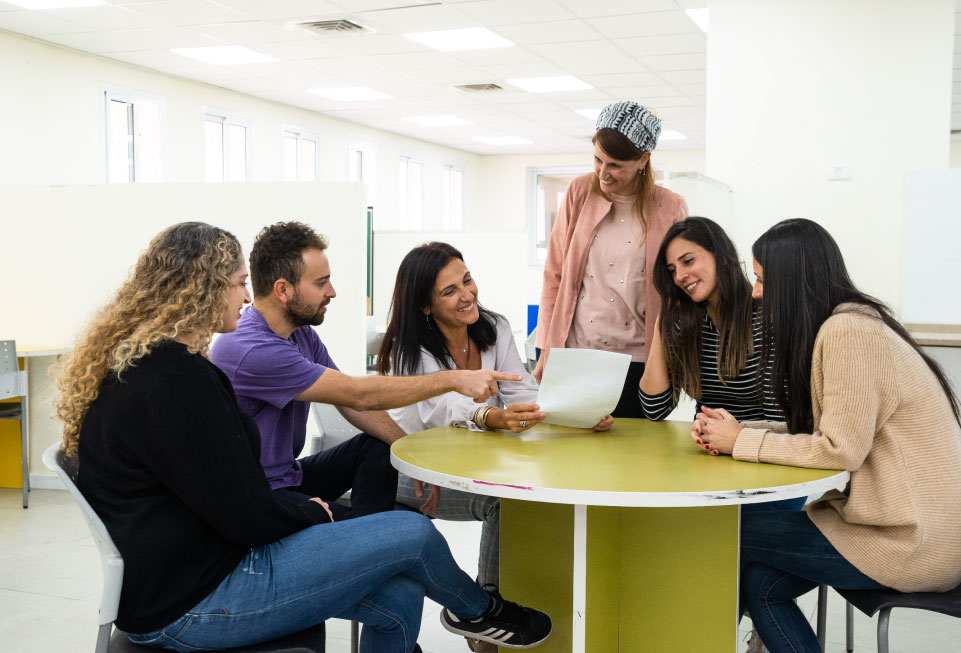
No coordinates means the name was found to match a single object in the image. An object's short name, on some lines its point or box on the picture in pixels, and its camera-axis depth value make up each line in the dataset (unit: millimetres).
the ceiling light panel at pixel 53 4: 5934
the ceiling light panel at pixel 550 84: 8391
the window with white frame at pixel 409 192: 12539
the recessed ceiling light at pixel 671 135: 11591
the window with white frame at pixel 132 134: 7941
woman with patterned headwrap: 2402
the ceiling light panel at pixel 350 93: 9086
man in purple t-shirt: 1930
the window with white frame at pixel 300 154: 10273
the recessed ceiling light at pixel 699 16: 6000
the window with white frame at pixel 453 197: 13625
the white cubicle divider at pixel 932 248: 4394
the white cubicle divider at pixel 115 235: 4266
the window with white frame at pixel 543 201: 14312
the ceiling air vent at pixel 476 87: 8773
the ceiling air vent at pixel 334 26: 6425
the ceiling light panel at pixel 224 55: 7367
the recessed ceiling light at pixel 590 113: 10109
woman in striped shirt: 2072
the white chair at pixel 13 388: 4250
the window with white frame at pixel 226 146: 9125
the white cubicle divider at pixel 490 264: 7004
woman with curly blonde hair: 1385
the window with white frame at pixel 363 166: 11430
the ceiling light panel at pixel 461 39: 6672
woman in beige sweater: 1590
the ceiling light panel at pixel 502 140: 12352
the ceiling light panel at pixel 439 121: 10727
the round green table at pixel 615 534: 1555
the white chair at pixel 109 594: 1368
